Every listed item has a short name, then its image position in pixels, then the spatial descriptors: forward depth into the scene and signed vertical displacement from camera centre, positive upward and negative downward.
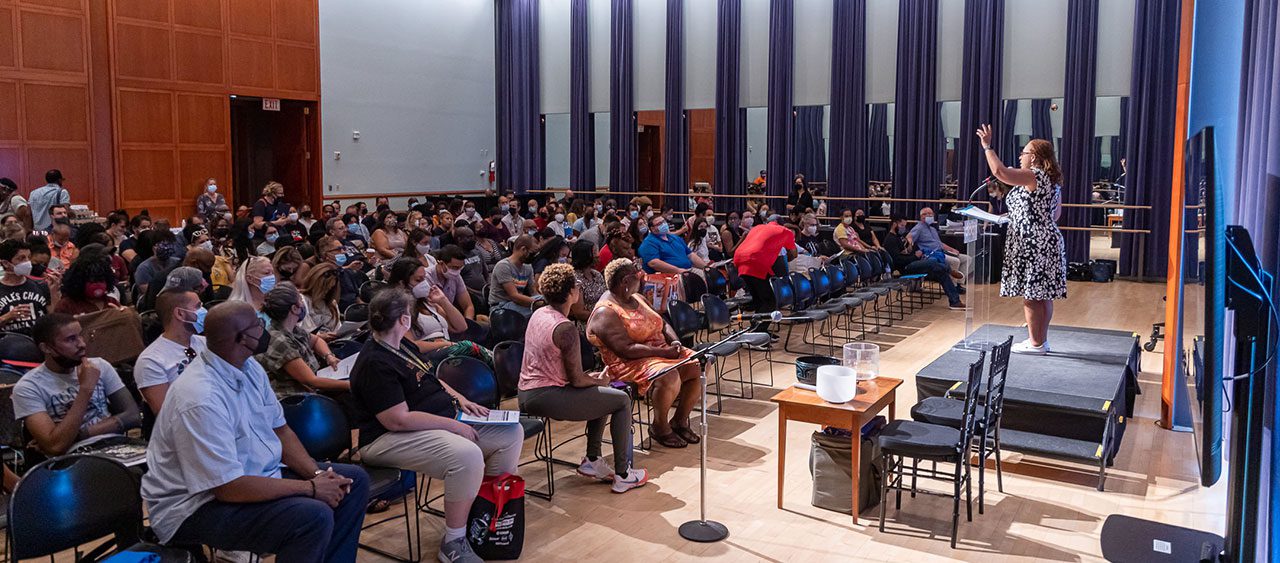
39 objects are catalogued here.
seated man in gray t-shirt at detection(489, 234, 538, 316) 7.44 -0.62
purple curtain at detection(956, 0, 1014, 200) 14.94 +1.87
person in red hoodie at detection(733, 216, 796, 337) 9.01 -0.52
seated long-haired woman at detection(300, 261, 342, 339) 5.91 -0.59
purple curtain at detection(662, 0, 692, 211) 18.03 +1.65
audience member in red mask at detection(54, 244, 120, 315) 5.54 -0.51
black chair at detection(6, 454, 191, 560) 2.99 -0.98
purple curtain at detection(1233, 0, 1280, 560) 2.70 +0.15
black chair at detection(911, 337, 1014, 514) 4.65 -1.06
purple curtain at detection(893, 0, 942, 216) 15.53 +1.56
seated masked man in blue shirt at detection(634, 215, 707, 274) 8.95 -0.49
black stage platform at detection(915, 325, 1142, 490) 5.29 -1.09
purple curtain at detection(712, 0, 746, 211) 17.44 +1.67
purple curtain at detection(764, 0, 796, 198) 16.88 +1.89
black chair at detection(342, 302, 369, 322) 6.62 -0.77
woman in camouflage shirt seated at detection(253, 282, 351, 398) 4.65 -0.73
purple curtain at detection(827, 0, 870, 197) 16.19 +1.73
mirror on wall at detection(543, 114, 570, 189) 20.58 +1.07
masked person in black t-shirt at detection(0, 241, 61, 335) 5.57 -0.56
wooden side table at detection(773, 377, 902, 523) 4.52 -0.96
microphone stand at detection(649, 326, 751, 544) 4.45 -1.51
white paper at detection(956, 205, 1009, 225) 6.04 -0.07
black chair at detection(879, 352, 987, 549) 4.36 -1.07
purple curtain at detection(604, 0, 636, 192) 18.58 +1.85
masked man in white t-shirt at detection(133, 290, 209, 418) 4.14 -0.65
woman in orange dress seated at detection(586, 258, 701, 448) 5.33 -0.75
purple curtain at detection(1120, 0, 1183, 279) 13.52 +1.02
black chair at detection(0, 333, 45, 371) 4.86 -0.76
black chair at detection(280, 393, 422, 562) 3.94 -0.94
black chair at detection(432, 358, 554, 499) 4.77 -0.89
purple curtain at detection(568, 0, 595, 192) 19.12 +1.79
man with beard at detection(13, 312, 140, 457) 3.89 -0.80
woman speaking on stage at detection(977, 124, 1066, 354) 5.93 -0.16
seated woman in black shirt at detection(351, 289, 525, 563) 4.00 -0.94
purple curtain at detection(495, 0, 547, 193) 19.66 +2.07
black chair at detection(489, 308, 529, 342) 6.39 -0.82
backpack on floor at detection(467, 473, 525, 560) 4.18 -1.36
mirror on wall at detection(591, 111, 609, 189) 19.89 +1.08
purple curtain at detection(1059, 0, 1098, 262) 14.14 +1.33
